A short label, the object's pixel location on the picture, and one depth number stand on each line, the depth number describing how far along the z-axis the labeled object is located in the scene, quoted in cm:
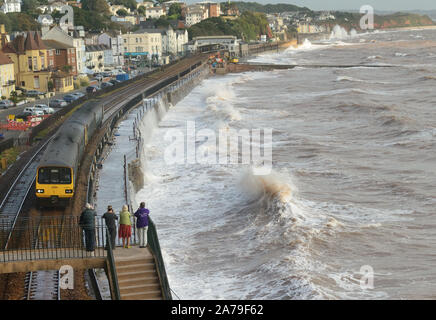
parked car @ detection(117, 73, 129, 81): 9185
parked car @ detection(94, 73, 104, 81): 9362
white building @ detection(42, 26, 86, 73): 9344
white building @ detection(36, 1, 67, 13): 18175
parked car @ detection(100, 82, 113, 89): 8156
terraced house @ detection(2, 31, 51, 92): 7644
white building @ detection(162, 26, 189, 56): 14898
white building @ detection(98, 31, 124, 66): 11799
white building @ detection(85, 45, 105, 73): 10544
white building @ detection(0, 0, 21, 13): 18406
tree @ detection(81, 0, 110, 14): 19512
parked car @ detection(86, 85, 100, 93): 7559
